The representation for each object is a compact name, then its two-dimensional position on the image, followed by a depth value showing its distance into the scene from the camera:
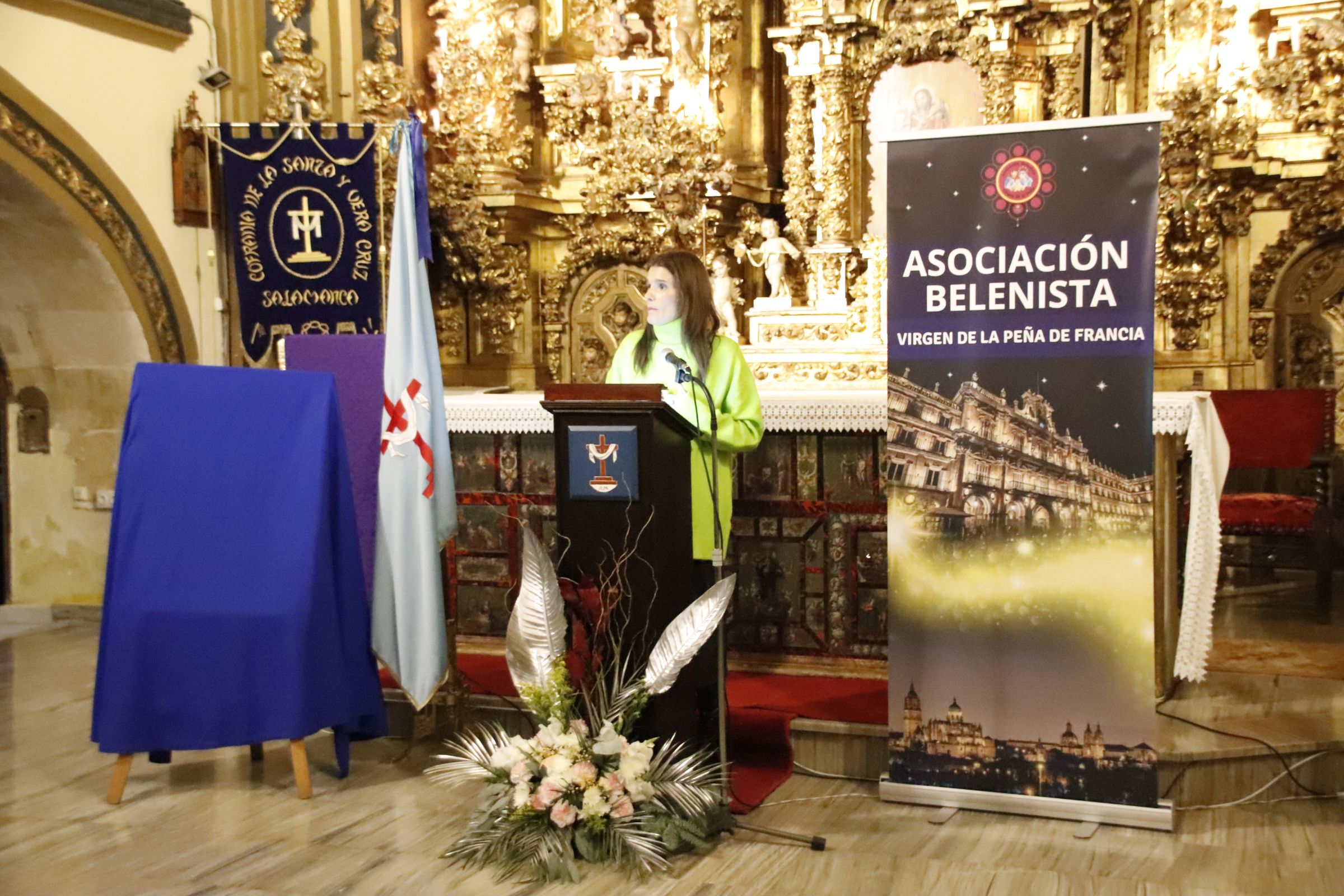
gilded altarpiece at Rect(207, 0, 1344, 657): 7.43
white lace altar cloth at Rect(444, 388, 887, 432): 5.14
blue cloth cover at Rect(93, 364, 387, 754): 4.17
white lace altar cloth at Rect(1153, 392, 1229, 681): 4.71
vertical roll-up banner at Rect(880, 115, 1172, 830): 3.89
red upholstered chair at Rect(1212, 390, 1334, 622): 6.58
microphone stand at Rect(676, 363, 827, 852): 3.63
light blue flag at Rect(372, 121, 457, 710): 4.49
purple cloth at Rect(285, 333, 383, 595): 4.91
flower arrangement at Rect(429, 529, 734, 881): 3.66
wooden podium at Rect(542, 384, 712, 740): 3.91
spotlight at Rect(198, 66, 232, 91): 7.41
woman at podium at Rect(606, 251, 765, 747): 4.18
